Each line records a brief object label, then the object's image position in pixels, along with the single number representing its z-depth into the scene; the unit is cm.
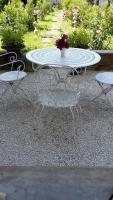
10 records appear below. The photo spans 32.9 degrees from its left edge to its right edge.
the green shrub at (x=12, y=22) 347
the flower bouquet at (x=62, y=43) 251
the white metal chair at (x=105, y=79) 256
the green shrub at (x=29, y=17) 625
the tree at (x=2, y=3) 695
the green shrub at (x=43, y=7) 781
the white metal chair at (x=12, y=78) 257
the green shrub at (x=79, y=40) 355
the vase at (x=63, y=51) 256
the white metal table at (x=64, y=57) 244
